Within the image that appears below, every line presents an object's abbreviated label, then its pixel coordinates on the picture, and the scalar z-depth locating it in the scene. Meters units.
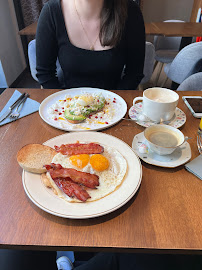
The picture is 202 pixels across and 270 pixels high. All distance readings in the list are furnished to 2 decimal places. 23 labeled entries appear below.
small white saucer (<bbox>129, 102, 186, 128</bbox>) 0.94
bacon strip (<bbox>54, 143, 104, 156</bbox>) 0.75
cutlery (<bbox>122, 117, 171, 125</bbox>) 0.96
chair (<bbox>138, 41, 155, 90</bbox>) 2.37
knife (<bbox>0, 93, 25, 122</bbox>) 1.00
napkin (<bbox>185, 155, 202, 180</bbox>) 0.71
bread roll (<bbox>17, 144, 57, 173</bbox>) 0.69
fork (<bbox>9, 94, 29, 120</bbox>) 1.01
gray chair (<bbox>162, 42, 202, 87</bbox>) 2.00
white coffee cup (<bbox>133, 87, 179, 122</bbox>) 0.89
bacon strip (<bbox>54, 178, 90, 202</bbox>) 0.62
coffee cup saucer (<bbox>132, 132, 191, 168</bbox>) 0.74
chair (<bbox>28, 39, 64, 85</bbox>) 2.02
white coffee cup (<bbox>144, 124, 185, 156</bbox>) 0.74
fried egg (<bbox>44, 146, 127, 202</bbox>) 0.64
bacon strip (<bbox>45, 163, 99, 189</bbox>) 0.65
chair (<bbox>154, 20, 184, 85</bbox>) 3.13
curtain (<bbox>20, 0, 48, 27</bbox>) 3.57
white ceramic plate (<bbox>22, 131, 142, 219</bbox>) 0.58
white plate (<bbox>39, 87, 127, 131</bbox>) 0.93
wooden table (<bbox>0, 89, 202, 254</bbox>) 0.53
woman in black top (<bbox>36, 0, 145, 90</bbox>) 1.34
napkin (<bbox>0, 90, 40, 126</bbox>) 1.00
